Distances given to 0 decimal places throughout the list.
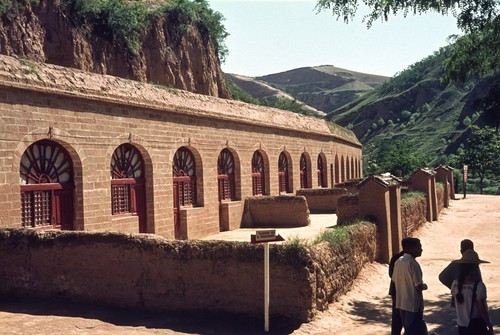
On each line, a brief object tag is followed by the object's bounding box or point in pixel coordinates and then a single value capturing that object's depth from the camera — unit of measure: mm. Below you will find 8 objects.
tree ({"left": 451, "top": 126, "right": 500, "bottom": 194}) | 41594
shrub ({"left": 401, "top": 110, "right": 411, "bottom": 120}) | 88500
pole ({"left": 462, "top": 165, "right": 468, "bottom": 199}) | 33088
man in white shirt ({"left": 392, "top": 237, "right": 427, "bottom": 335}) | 6102
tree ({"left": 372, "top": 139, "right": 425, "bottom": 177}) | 44594
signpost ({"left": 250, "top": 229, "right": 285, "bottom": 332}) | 7242
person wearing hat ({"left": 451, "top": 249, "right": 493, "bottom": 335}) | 5430
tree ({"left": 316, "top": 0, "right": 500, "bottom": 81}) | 10844
